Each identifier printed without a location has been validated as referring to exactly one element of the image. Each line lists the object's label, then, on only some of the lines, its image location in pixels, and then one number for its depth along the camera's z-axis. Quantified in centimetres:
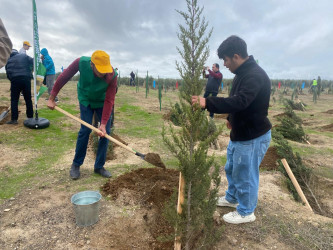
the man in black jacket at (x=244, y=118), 228
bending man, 330
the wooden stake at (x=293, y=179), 371
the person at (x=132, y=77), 2719
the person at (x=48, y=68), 873
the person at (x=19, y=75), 648
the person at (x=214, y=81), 881
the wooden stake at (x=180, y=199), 232
